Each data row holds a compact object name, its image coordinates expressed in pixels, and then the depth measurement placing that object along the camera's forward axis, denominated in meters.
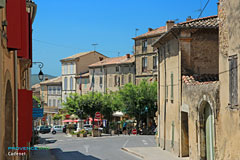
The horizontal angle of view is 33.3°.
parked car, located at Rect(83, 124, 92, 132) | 52.53
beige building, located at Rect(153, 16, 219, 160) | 17.91
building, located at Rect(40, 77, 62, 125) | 80.94
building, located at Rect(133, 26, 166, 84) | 54.00
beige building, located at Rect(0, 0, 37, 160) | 9.08
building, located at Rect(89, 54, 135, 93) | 59.53
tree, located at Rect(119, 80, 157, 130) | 45.12
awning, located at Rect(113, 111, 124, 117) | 52.41
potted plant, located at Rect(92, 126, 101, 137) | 43.28
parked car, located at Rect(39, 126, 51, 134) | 57.88
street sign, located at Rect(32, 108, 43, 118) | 19.75
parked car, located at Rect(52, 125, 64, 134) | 57.12
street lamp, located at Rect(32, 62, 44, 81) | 23.32
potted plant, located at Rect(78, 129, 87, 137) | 43.34
